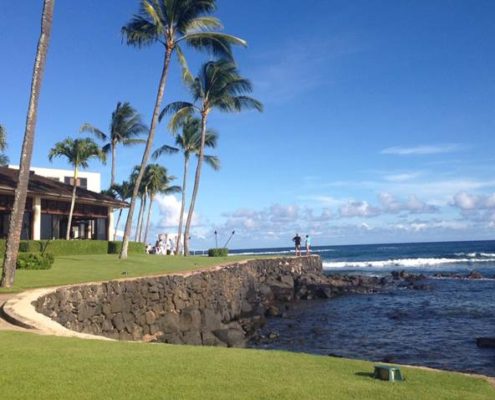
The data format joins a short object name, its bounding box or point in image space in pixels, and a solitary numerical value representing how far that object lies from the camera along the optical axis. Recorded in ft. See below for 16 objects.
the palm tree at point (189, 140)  143.74
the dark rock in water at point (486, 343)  49.93
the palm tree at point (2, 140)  89.00
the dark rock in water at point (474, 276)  139.44
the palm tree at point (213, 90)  115.24
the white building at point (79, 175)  164.75
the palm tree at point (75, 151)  106.42
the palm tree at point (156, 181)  172.35
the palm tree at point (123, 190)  176.86
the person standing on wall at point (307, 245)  126.72
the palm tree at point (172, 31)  81.71
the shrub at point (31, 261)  60.29
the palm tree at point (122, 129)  150.82
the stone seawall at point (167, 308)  44.09
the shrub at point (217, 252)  127.13
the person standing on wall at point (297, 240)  125.18
